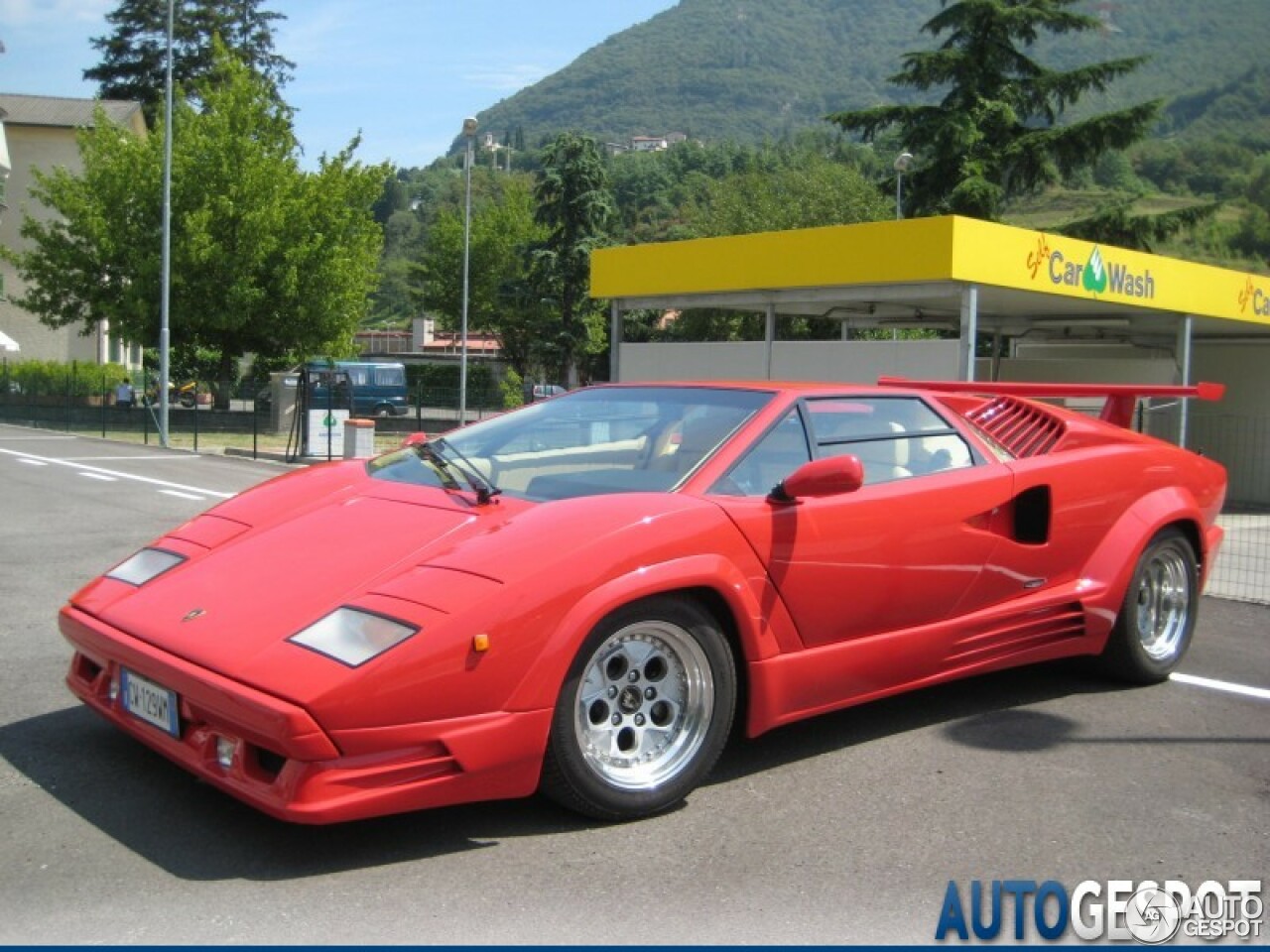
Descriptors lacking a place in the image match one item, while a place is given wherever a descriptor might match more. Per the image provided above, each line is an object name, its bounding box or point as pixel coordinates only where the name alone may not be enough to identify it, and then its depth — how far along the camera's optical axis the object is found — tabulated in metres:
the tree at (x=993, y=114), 36.34
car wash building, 15.16
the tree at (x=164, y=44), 60.91
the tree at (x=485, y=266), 60.41
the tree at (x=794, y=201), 51.72
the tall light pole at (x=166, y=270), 26.39
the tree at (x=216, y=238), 34.00
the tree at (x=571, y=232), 51.88
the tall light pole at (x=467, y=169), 27.89
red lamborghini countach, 3.34
